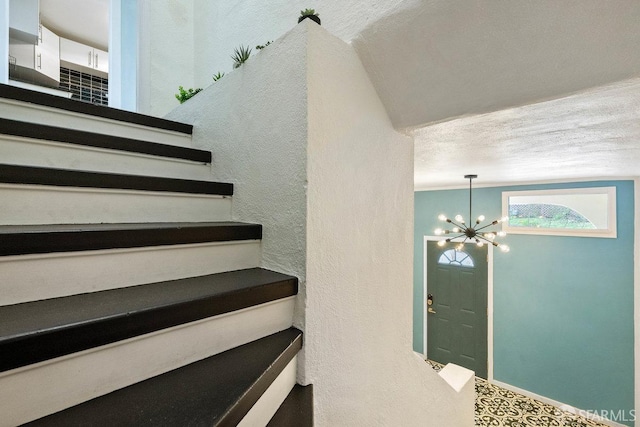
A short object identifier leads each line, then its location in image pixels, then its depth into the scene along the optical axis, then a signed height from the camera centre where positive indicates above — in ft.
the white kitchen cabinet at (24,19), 13.03 +8.87
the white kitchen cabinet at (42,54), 13.97 +8.01
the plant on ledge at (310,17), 3.54 +2.43
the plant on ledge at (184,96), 6.47 +2.66
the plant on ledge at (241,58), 4.40 +2.41
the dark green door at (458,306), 14.84 -4.97
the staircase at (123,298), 1.94 -0.75
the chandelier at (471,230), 12.11 -0.74
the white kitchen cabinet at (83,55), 16.48 +9.32
